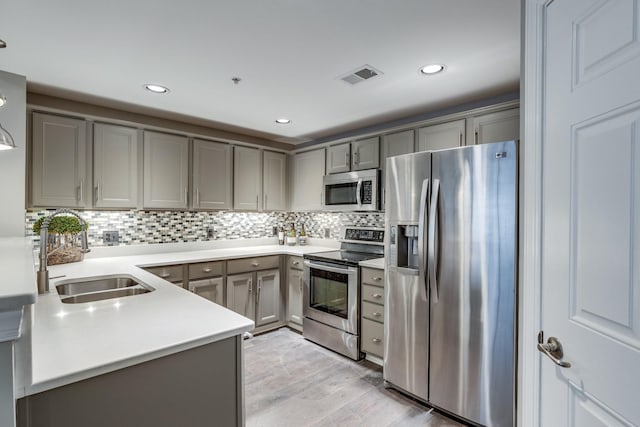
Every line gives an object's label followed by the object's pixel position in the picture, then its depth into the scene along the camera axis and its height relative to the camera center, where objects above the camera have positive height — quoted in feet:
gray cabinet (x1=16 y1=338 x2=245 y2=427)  3.16 -2.01
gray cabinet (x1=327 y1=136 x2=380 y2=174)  10.99 +2.00
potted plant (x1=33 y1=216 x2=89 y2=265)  8.49 -0.80
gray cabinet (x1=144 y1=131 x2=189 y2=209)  10.46 +1.33
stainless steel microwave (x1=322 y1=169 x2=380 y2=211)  10.68 +0.73
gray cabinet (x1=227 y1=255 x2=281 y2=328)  11.09 -2.71
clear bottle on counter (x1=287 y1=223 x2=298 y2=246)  14.33 -1.15
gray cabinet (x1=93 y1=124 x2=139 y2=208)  9.55 +1.34
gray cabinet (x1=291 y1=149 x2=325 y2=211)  12.79 +1.30
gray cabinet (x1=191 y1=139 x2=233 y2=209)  11.43 +1.30
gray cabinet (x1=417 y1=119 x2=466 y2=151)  8.91 +2.18
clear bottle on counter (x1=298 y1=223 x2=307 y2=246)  14.39 -1.15
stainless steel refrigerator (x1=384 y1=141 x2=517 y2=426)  6.24 -1.40
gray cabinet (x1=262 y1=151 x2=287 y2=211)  13.35 +1.26
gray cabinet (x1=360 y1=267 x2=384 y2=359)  9.04 -2.79
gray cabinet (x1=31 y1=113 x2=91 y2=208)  8.58 +1.29
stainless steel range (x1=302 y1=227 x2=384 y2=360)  9.68 -2.56
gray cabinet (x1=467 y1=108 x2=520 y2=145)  7.94 +2.16
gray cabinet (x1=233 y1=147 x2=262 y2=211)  12.46 +1.28
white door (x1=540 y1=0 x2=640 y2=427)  2.75 +0.01
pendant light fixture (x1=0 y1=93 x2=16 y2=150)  4.97 +1.07
